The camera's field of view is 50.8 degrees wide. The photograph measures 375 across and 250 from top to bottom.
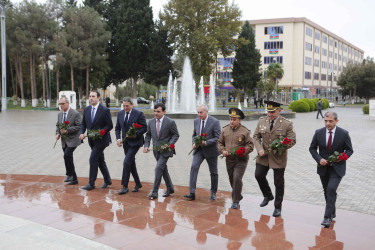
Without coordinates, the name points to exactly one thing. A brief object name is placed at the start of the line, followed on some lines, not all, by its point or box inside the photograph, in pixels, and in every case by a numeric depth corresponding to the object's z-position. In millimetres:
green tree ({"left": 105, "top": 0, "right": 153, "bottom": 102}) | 48562
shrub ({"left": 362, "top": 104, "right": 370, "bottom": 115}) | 36709
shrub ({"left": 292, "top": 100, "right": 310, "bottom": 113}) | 41250
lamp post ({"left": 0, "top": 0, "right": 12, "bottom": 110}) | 38375
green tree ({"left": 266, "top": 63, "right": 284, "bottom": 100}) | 64375
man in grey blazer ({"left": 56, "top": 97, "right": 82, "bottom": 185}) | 7691
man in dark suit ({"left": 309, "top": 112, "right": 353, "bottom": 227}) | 5473
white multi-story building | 73750
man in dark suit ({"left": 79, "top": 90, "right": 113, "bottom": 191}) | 7387
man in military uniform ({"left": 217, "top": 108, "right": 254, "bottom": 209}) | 6289
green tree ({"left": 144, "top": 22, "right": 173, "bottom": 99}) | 48406
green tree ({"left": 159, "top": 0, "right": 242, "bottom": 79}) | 43125
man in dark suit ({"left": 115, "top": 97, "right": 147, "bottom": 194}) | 7168
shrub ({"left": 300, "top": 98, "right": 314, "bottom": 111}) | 42944
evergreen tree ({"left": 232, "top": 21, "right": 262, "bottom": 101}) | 53969
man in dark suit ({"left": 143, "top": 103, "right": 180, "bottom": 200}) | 6871
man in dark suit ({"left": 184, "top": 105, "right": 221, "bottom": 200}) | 6754
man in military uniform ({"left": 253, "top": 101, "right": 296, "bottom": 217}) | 5930
